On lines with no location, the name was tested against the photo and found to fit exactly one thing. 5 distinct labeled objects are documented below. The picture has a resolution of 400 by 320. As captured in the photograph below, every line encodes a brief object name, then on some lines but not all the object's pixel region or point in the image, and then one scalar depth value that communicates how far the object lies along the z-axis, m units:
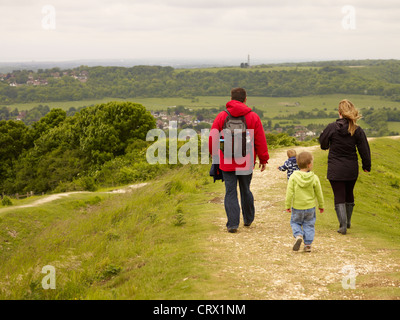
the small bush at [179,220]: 10.38
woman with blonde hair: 9.16
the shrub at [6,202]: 26.30
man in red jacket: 8.68
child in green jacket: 8.14
